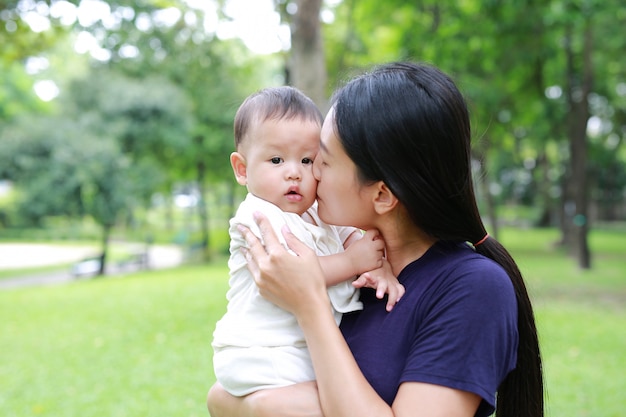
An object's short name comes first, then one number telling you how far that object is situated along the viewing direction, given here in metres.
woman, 1.43
